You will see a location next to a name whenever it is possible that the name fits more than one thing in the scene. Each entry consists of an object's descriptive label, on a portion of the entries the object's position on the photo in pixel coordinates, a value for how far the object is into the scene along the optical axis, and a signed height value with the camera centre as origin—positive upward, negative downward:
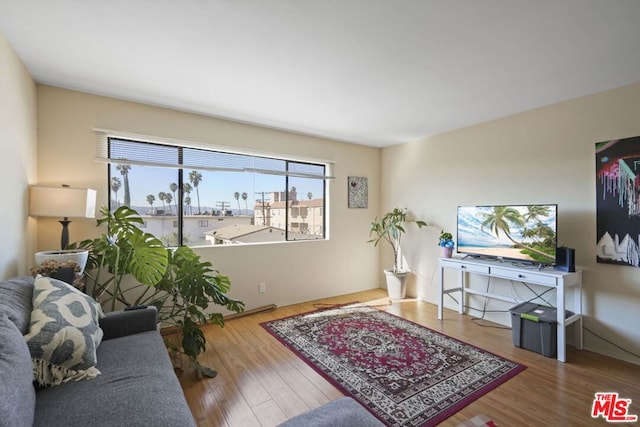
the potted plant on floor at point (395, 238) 4.14 -0.39
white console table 2.45 -0.60
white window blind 2.87 +0.62
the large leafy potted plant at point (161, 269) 2.18 -0.44
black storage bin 2.49 -1.00
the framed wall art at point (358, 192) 4.54 +0.34
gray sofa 1.01 -0.77
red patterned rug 1.90 -1.21
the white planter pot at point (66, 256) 2.07 -0.32
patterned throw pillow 1.31 -0.59
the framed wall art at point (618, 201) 2.45 +0.12
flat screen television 2.73 -0.19
